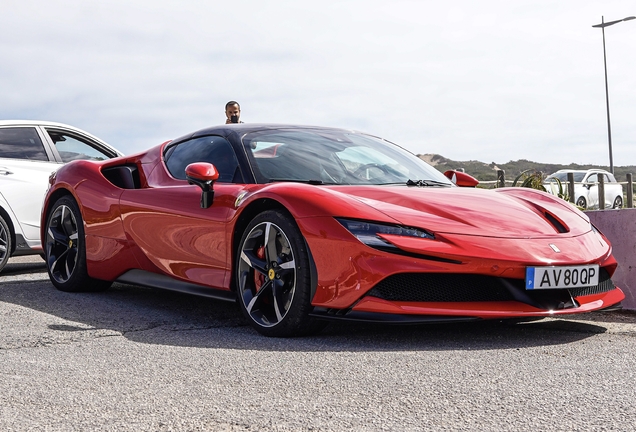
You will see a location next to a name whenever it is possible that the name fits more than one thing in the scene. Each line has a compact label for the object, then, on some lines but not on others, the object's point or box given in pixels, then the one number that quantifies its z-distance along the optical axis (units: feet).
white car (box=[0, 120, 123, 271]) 25.82
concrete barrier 18.43
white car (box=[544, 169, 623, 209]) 79.05
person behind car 31.12
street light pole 109.40
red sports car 12.92
